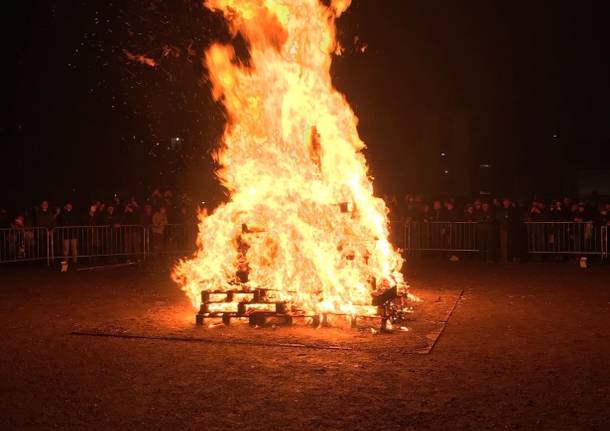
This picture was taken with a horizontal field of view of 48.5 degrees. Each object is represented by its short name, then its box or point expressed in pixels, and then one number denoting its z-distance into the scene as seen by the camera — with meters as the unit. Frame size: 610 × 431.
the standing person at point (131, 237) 17.64
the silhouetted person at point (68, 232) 16.67
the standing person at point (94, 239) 17.28
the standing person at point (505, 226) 17.12
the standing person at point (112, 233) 17.45
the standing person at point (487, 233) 17.30
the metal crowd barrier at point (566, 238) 16.64
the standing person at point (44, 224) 16.64
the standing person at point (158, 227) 17.83
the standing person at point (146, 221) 17.86
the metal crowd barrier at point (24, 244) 16.16
